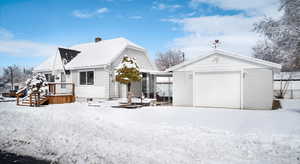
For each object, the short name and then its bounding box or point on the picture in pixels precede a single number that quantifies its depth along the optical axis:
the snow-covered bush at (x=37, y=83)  13.22
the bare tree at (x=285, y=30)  9.56
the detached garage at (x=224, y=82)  10.56
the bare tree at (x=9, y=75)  57.01
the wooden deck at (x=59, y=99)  14.84
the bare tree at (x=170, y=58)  44.84
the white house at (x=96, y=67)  16.64
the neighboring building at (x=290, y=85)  20.12
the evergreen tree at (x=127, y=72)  13.16
